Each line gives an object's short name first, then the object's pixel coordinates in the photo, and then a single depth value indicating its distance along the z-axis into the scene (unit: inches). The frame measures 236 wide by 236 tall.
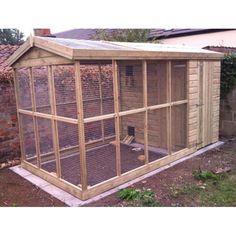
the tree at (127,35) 357.7
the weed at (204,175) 155.9
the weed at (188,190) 139.0
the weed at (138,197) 126.5
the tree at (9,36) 626.3
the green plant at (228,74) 233.5
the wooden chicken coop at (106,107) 138.4
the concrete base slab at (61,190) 133.1
